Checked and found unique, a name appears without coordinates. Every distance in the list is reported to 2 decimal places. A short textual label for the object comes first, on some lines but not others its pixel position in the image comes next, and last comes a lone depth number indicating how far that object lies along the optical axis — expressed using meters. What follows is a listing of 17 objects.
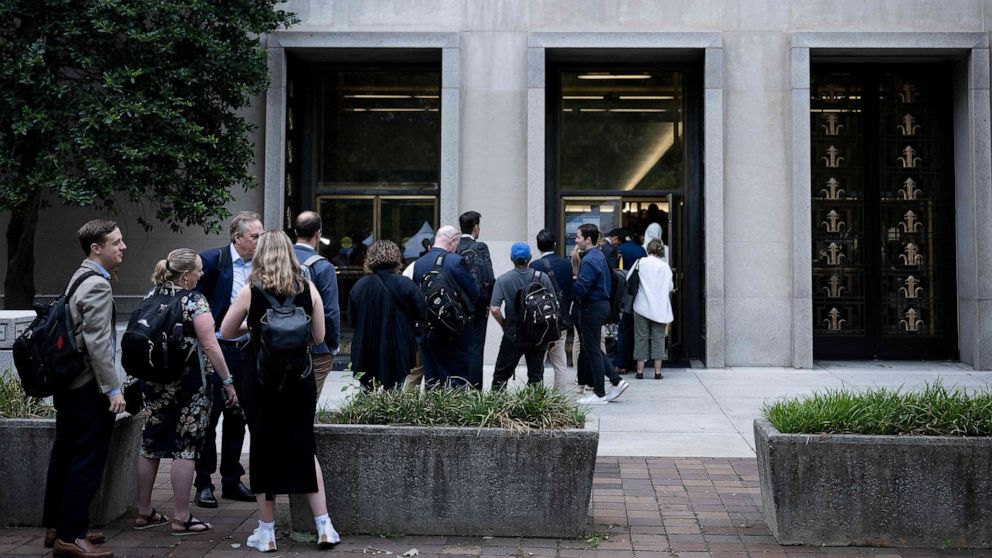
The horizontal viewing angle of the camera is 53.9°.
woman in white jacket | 12.38
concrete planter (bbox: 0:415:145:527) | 6.04
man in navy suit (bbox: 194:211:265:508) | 6.71
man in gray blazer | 5.41
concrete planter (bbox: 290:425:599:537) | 5.75
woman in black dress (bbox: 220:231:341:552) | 5.46
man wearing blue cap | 9.13
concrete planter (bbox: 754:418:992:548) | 5.58
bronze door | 14.23
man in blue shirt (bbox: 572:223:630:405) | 10.41
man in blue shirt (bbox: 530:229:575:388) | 10.10
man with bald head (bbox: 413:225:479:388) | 8.49
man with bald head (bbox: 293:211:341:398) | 6.59
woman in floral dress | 5.89
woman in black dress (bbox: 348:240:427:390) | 7.64
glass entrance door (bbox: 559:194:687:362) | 14.37
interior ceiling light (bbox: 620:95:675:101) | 14.58
